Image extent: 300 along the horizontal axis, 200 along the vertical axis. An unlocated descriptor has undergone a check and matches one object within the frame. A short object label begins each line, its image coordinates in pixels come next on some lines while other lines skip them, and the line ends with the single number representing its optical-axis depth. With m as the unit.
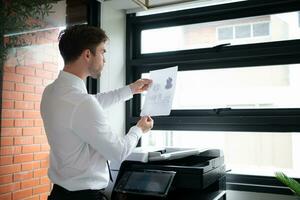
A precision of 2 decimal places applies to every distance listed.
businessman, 1.39
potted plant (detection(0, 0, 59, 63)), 1.90
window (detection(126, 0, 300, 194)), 2.25
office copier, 1.55
